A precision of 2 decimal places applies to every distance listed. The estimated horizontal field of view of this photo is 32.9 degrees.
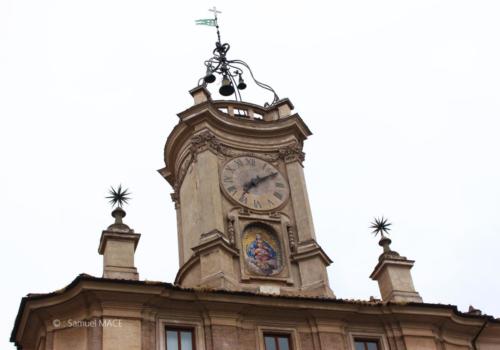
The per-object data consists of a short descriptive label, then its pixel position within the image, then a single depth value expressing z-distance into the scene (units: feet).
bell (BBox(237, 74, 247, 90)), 139.85
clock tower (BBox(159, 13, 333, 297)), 108.27
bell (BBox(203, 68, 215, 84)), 136.67
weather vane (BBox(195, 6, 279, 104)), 137.04
